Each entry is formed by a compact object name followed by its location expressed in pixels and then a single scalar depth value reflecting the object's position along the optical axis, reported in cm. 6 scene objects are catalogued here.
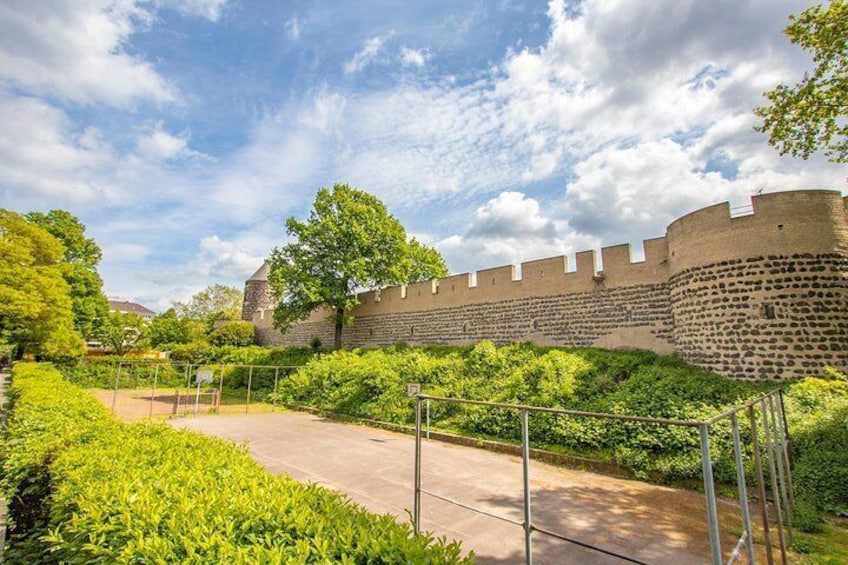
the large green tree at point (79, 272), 2628
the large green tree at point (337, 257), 1970
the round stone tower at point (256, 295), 3516
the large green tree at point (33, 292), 1664
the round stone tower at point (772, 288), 865
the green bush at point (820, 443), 568
